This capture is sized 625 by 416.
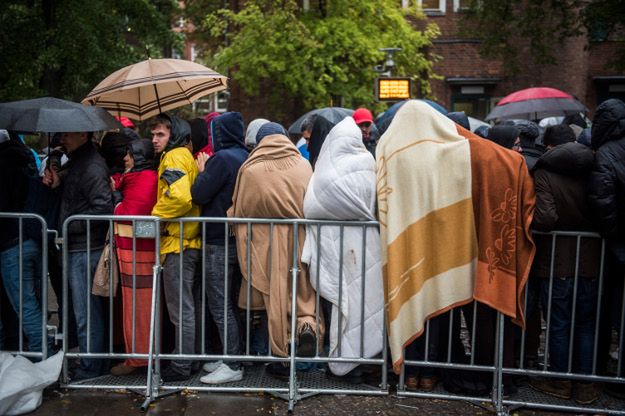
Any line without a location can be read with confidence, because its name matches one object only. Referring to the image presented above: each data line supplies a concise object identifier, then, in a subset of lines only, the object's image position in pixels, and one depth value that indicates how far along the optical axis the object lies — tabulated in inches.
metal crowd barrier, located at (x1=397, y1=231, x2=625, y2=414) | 207.5
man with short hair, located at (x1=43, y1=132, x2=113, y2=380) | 221.8
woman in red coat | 222.1
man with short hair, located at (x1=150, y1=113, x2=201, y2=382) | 218.2
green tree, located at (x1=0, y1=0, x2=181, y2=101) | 579.5
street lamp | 633.0
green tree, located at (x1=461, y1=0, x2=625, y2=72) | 596.7
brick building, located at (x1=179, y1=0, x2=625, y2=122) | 904.3
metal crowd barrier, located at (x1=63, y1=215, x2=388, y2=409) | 214.4
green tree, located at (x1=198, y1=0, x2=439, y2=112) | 668.1
